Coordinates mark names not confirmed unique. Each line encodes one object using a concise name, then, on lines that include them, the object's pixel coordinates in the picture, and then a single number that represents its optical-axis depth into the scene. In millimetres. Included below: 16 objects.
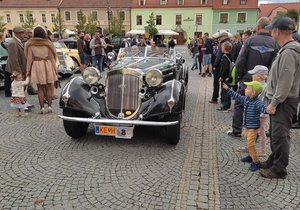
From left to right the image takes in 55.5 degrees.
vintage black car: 4469
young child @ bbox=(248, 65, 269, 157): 4320
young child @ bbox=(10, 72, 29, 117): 6328
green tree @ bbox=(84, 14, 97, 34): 45938
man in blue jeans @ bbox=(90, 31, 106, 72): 12207
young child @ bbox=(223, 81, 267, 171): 3967
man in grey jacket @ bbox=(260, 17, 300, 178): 3328
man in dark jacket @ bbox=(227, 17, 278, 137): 4738
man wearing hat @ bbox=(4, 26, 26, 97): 7059
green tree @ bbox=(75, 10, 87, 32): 46094
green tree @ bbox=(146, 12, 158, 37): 44281
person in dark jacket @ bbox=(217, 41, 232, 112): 6504
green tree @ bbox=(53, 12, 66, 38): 47362
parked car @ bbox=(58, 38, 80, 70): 13489
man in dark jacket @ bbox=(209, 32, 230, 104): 7180
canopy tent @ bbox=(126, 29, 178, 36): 42138
